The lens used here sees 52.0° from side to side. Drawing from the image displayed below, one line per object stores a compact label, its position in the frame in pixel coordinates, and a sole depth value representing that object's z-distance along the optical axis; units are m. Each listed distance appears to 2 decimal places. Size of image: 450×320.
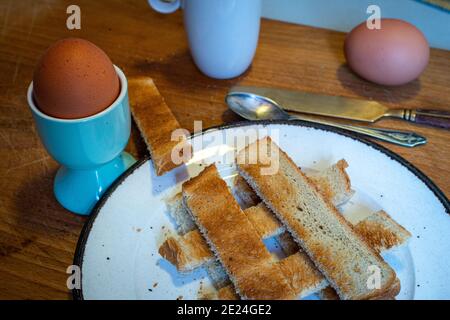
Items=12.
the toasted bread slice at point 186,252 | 0.22
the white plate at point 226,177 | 0.22
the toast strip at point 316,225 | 0.21
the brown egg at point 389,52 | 0.32
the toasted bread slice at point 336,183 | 0.24
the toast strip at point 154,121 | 0.26
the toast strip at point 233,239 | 0.20
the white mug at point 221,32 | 0.31
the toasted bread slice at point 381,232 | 0.22
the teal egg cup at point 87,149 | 0.22
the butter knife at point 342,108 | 0.31
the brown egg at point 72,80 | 0.21
